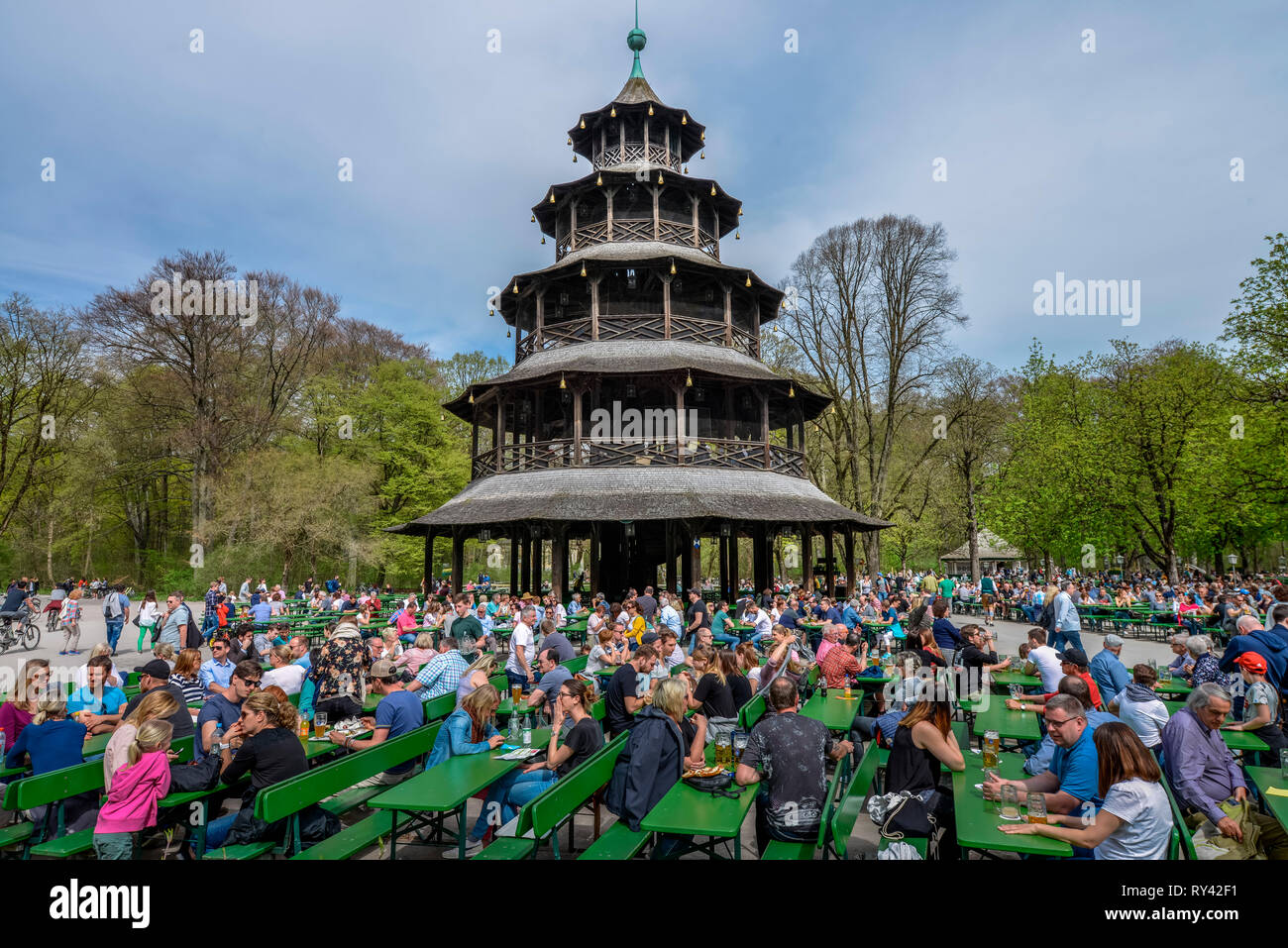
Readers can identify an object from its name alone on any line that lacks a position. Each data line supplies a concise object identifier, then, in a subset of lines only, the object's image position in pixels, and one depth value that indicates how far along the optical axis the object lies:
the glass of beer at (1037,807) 4.51
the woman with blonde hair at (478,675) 7.86
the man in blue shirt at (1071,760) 4.85
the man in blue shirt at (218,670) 9.67
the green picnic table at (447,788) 4.99
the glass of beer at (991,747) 5.64
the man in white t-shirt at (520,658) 11.47
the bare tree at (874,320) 36.41
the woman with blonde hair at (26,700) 6.51
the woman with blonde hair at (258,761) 5.41
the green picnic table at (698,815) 4.52
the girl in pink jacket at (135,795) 5.02
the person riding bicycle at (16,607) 19.55
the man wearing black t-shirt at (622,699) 7.58
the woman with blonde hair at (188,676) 8.36
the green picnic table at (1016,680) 9.37
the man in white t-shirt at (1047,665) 8.50
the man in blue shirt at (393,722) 6.98
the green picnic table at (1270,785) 4.87
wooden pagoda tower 23.19
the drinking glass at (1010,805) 4.67
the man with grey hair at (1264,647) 8.52
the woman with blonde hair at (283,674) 8.55
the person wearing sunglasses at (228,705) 6.49
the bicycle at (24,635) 19.52
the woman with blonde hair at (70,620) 18.88
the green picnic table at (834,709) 7.68
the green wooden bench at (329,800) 4.81
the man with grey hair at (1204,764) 5.20
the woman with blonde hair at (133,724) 5.29
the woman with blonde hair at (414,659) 10.63
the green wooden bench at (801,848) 4.70
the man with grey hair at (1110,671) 8.34
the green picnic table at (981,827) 4.21
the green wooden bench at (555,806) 4.56
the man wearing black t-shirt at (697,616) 15.12
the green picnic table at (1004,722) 6.88
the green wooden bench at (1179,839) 4.12
